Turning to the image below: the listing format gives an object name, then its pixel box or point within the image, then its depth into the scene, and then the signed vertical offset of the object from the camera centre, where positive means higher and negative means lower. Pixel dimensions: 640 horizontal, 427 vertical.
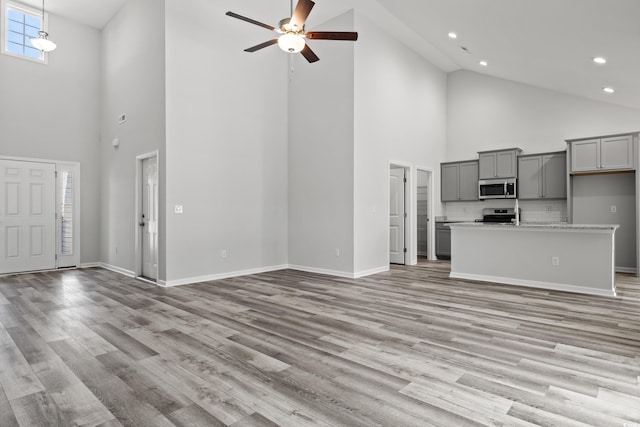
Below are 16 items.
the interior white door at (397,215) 7.87 -0.06
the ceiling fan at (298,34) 3.67 +2.00
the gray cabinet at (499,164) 7.78 +1.08
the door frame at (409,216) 7.79 -0.08
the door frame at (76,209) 7.30 +0.08
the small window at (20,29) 6.71 +3.55
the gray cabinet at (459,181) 8.43 +0.75
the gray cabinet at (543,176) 7.26 +0.75
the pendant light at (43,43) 5.87 +2.81
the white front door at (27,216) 6.59 -0.06
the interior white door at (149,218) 5.83 -0.09
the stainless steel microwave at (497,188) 7.80 +0.53
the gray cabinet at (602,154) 6.37 +1.07
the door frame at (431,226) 8.60 -0.34
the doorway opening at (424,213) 8.67 -0.02
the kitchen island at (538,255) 4.89 -0.66
